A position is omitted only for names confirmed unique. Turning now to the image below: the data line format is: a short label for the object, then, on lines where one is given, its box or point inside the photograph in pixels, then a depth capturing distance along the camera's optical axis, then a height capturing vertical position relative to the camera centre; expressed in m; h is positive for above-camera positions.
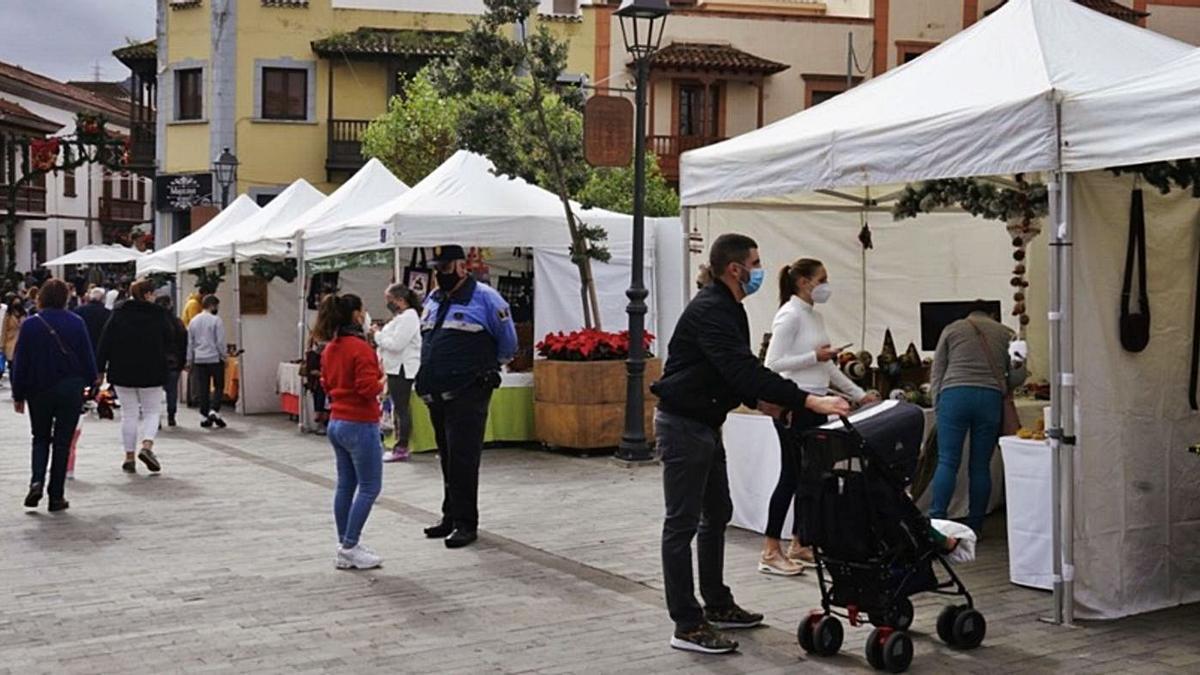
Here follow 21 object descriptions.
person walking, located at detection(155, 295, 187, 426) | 17.39 -0.78
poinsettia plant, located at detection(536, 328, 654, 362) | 14.16 -0.46
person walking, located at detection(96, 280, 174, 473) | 12.69 -0.55
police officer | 9.30 -0.43
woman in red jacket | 8.40 -0.62
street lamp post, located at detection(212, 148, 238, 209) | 27.66 +2.51
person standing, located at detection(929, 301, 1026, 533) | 8.62 -0.56
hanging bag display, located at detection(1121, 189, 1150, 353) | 7.34 +0.03
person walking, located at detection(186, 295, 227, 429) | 17.97 -0.75
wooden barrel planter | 14.05 -1.00
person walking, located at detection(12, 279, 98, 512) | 10.73 -0.62
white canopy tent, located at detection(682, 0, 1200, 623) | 7.05 +0.86
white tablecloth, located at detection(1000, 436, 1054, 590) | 7.50 -1.08
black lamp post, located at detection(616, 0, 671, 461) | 13.04 +0.68
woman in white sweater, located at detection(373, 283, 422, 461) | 13.72 -0.54
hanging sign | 14.60 +1.62
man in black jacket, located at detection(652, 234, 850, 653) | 6.57 -0.49
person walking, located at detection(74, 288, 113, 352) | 18.05 -0.22
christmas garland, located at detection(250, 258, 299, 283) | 19.12 +0.36
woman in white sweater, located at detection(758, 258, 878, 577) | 8.30 -0.32
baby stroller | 6.33 -1.07
